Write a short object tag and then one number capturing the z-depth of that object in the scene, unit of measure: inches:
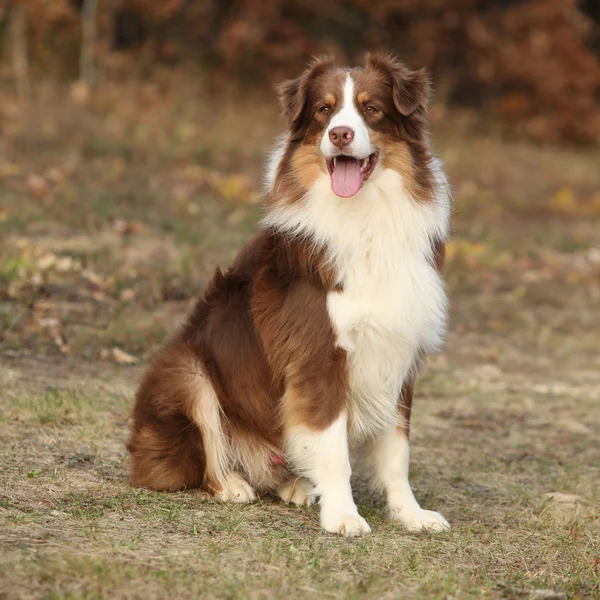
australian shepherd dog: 350.9
